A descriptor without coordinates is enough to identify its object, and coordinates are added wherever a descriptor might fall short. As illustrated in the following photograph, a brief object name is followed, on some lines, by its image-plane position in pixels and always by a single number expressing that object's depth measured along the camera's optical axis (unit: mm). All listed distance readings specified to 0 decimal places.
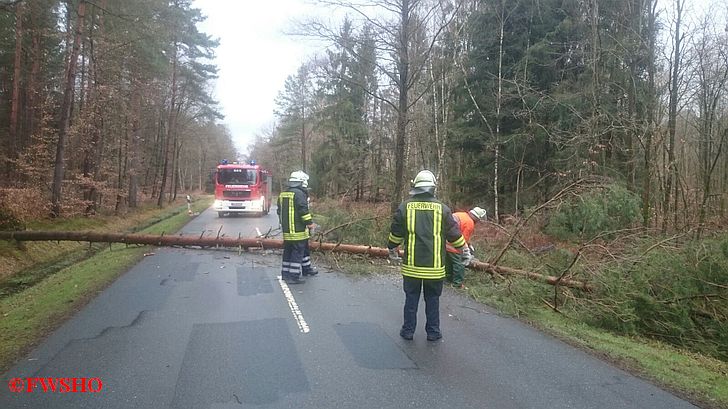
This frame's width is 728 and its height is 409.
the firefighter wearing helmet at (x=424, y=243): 5121
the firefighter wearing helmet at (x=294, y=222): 8211
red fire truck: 23562
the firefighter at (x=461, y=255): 7895
